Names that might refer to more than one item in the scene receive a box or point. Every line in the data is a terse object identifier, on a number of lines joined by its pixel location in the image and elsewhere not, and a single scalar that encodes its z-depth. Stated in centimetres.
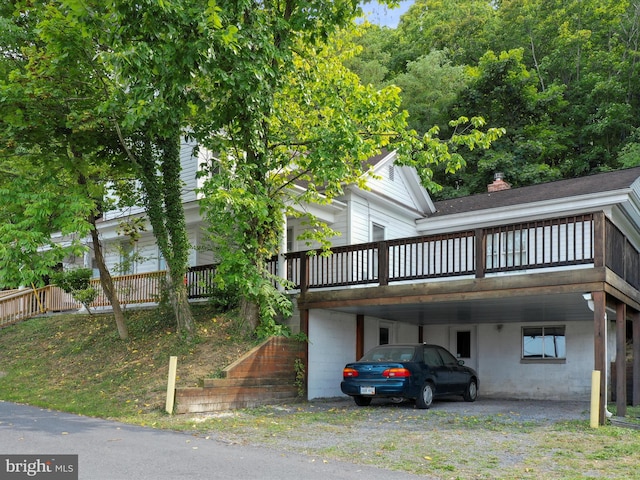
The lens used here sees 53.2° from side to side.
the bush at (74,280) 2241
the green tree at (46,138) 1330
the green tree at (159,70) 1163
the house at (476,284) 1309
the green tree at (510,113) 3612
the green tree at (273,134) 1298
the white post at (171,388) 1162
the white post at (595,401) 1117
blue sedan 1372
